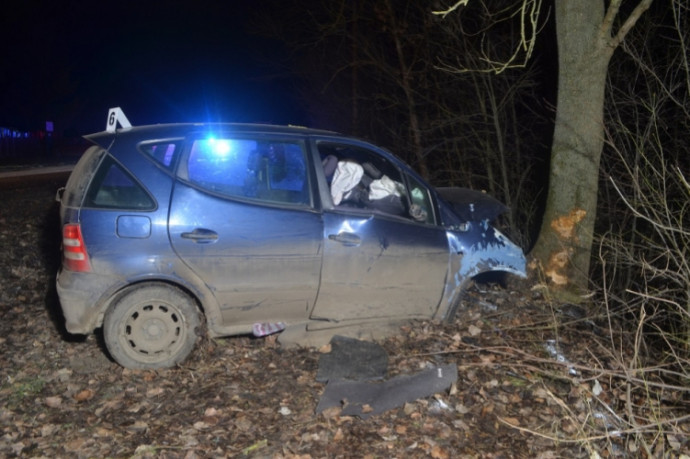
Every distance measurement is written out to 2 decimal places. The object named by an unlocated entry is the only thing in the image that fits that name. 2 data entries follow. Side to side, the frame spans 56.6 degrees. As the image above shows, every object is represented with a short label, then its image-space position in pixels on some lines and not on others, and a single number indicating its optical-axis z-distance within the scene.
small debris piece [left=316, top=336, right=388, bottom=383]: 5.22
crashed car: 5.21
